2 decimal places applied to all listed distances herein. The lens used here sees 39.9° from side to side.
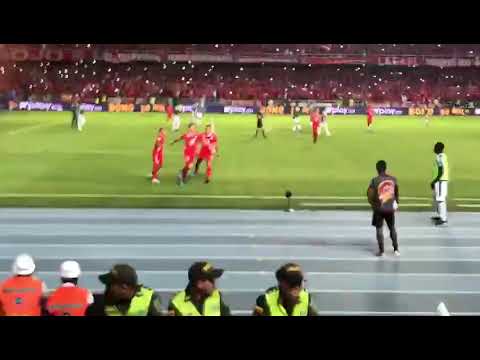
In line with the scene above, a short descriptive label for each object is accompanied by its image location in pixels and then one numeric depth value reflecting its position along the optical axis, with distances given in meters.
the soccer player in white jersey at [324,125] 26.42
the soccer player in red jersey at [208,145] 15.27
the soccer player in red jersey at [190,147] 14.75
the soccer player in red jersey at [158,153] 14.62
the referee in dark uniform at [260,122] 24.53
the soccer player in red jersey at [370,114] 27.73
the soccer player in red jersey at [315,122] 23.56
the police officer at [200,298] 4.43
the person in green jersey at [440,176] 11.25
